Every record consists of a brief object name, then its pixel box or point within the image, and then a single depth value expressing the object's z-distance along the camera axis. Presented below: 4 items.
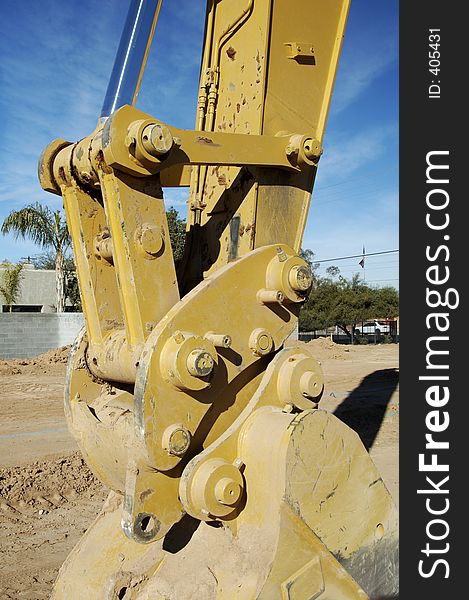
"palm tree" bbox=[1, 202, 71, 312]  21.14
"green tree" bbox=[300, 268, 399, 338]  35.62
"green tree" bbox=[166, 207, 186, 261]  19.35
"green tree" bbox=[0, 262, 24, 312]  24.11
